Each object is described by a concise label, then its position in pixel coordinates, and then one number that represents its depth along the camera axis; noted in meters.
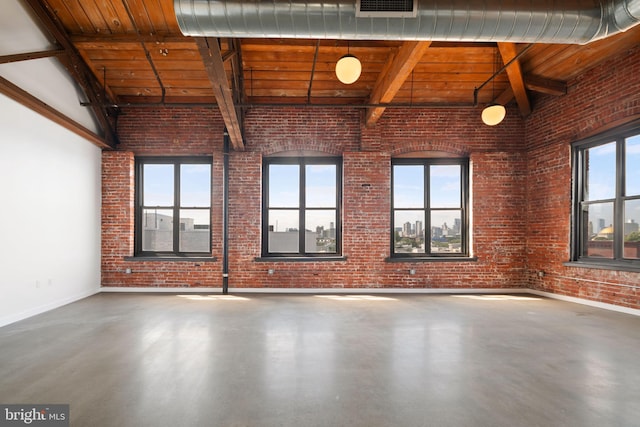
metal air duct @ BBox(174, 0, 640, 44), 2.99
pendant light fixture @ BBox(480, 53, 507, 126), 5.05
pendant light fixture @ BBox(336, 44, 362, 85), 4.02
